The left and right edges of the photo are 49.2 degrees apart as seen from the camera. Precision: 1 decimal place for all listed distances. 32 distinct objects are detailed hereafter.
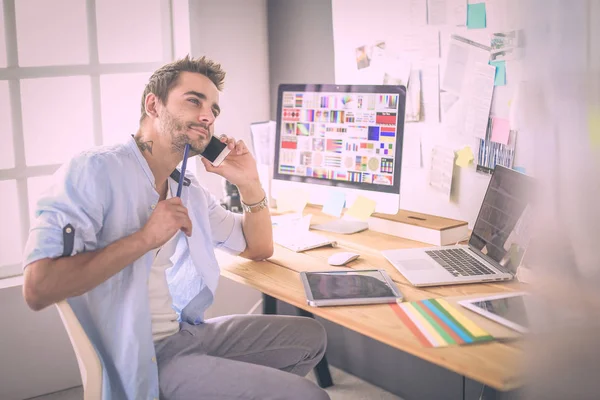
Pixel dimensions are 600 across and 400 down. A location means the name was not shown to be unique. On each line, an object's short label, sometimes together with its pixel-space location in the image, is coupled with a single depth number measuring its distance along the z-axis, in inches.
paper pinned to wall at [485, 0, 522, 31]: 81.1
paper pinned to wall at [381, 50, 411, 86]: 96.2
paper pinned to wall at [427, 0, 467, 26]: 86.9
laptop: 68.5
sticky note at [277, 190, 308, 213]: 95.4
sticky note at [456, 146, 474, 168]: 88.6
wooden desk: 51.2
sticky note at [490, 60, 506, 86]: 82.8
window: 99.2
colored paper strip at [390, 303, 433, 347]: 55.3
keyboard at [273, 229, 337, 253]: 84.0
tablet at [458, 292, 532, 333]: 56.6
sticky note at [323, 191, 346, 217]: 91.0
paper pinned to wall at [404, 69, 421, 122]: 94.8
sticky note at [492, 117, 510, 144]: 83.2
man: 59.8
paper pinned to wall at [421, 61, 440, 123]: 92.0
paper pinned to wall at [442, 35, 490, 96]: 85.5
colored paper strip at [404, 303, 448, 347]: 55.1
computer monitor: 85.9
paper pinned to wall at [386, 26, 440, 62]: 91.4
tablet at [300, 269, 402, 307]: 64.6
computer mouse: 76.9
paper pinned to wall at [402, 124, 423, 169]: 95.9
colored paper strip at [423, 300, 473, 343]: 55.1
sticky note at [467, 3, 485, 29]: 84.4
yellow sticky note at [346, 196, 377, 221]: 87.9
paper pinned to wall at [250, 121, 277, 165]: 103.3
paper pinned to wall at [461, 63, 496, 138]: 84.9
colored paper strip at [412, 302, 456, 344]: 55.3
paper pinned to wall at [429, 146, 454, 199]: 91.4
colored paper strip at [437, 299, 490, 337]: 55.9
